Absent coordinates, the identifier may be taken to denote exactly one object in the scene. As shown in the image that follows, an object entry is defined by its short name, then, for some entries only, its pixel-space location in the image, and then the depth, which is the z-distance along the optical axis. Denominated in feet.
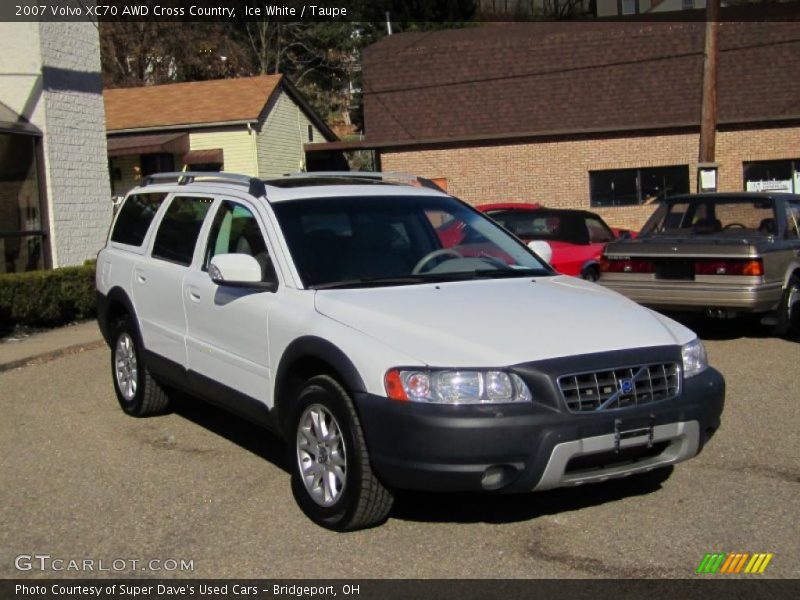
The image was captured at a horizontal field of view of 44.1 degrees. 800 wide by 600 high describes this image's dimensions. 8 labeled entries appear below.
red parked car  45.88
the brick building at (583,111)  91.35
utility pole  58.29
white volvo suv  14.93
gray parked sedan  33.86
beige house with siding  97.86
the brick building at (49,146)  48.19
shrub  42.42
